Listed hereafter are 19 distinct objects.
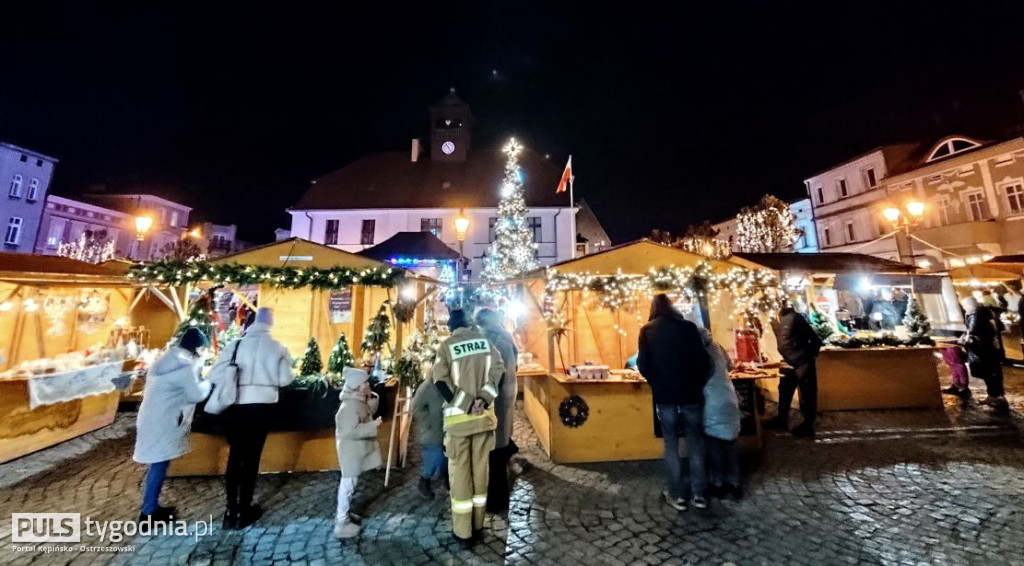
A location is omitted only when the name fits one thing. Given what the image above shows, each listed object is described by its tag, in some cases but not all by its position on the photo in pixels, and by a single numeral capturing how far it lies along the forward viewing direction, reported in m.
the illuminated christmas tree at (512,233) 20.22
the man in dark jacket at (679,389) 4.26
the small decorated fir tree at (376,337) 6.02
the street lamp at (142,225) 9.75
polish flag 19.46
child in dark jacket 4.77
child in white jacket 3.85
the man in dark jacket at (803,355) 6.43
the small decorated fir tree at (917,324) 8.34
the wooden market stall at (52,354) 5.89
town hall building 25.73
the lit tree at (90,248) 27.28
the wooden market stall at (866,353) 7.91
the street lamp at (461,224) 10.97
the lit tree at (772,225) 29.61
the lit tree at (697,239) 34.84
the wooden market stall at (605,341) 5.69
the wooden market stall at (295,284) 5.21
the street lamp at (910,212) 10.89
